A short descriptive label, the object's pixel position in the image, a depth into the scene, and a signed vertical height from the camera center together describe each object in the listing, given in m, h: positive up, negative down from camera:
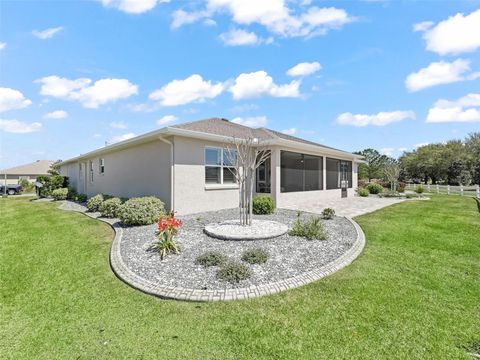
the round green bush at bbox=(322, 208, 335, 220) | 9.41 -1.34
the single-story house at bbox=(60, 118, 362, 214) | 9.62 +0.56
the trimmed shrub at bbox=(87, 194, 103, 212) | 11.91 -1.18
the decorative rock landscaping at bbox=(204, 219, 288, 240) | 6.50 -1.47
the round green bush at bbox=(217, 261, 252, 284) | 4.39 -1.74
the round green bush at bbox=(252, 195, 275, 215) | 10.27 -1.12
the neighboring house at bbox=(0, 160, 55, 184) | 41.10 +1.41
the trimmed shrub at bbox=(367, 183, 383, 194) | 21.80 -0.80
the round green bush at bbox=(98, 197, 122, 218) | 10.27 -1.16
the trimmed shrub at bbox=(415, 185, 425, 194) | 21.73 -0.98
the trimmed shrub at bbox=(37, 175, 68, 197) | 20.66 -0.26
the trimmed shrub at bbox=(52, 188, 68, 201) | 18.26 -1.06
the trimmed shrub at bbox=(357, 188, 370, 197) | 19.66 -1.04
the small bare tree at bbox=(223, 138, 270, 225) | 7.71 -0.35
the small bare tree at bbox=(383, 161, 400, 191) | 22.19 +0.49
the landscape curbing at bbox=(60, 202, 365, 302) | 3.88 -1.84
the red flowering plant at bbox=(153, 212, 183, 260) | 5.61 -1.42
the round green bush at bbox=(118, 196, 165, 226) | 8.16 -1.12
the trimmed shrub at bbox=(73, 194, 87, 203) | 16.99 -1.27
